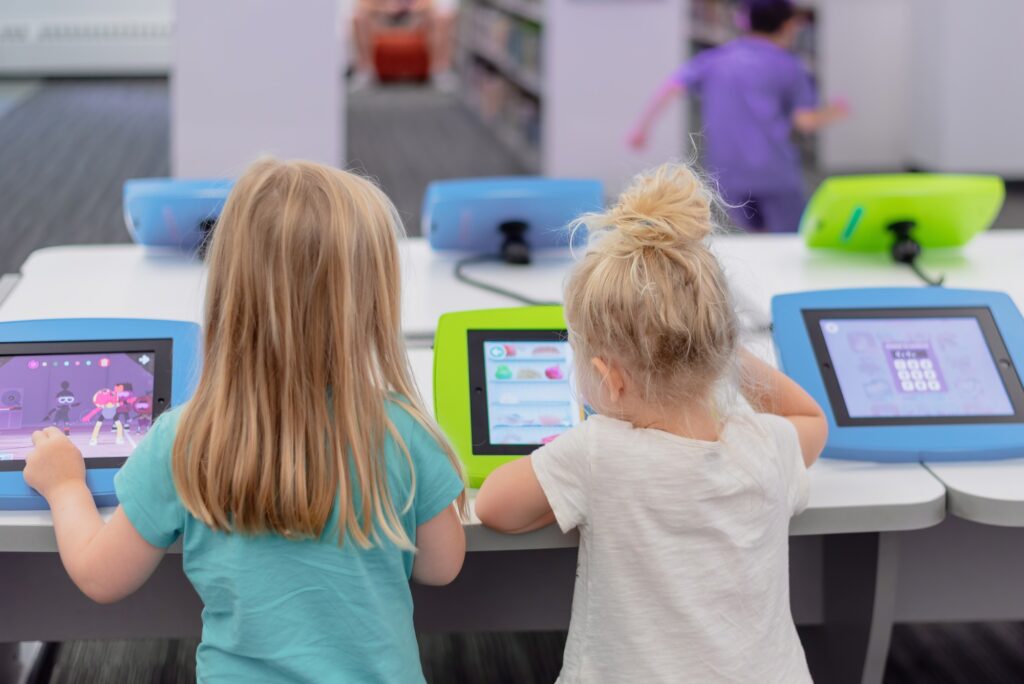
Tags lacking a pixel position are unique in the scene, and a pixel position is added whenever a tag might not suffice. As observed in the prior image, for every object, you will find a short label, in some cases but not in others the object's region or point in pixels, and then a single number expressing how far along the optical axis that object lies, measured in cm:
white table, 149
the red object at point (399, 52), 1060
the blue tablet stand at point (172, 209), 232
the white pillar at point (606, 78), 573
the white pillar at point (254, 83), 489
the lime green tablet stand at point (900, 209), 234
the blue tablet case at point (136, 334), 157
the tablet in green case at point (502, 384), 156
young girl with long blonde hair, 123
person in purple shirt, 396
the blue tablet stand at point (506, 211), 239
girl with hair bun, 129
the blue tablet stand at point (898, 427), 158
